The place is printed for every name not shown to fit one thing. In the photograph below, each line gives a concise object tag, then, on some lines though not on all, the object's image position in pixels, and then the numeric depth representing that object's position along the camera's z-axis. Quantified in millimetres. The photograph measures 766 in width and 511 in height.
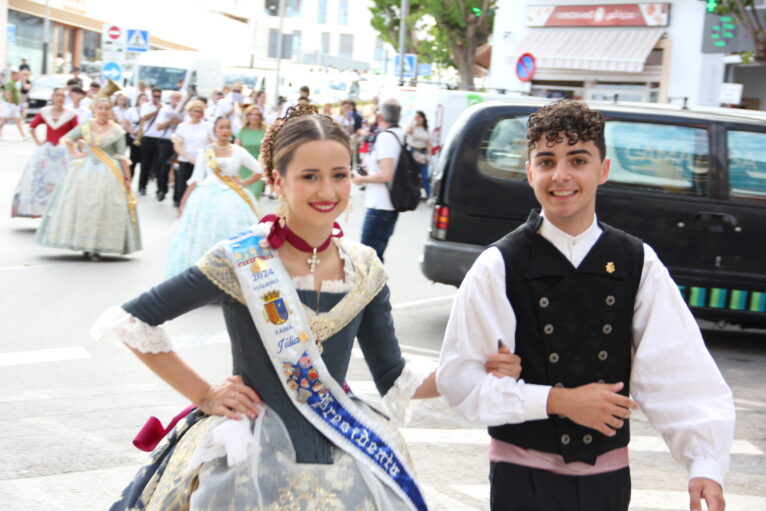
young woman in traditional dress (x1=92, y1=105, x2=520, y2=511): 2789
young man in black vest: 2844
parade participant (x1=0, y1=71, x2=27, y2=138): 33469
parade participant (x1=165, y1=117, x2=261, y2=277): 10750
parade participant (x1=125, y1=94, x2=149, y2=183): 23017
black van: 9102
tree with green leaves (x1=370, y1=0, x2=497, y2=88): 35000
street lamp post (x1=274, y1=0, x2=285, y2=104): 27178
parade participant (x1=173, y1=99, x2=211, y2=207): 16719
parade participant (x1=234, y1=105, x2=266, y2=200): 14844
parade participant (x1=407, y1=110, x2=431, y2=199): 20936
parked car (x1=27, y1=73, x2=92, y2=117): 39500
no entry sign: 29312
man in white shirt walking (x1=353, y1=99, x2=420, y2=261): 10953
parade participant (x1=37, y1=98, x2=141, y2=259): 12969
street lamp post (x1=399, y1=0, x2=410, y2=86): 38000
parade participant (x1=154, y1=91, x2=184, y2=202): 20594
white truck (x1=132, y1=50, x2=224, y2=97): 36281
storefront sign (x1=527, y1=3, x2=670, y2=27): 29078
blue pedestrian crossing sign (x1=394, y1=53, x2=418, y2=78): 38450
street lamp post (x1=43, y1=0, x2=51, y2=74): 50844
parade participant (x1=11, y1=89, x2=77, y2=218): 15297
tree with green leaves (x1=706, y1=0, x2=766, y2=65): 19734
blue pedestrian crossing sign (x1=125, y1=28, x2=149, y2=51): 29500
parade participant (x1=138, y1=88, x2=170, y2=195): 21625
